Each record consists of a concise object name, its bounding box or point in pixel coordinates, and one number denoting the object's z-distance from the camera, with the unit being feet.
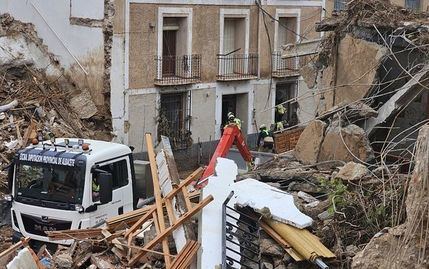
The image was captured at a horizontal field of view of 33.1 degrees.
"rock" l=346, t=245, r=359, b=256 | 26.68
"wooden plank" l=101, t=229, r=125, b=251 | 30.50
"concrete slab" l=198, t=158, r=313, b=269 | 27.45
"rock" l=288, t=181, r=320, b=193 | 31.81
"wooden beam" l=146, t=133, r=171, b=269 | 28.89
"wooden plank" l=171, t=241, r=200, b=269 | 27.48
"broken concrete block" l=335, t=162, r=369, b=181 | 29.63
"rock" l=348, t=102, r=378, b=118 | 34.30
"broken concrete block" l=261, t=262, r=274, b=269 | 27.54
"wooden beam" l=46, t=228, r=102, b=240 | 32.73
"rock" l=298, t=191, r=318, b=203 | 30.86
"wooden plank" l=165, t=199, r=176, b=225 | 29.93
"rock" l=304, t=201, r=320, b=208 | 29.99
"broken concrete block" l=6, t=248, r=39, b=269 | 28.53
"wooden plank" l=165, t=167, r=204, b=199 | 31.24
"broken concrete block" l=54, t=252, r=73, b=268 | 29.94
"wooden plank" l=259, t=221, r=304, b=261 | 27.02
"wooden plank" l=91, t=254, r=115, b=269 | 29.73
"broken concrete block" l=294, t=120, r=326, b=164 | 35.04
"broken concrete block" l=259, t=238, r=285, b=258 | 27.73
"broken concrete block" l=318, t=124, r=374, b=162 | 33.50
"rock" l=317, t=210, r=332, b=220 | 28.66
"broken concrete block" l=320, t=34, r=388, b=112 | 35.91
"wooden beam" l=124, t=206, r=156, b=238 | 31.45
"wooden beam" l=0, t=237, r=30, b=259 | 31.19
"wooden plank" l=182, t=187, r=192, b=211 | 29.81
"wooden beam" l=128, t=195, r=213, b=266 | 28.60
